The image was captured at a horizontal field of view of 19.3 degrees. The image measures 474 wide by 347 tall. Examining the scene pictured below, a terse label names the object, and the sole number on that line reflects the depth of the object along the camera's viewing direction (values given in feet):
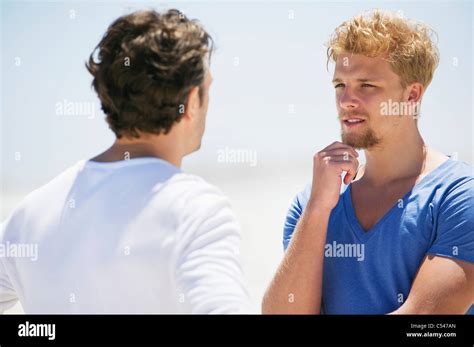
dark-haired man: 6.48
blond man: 7.50
